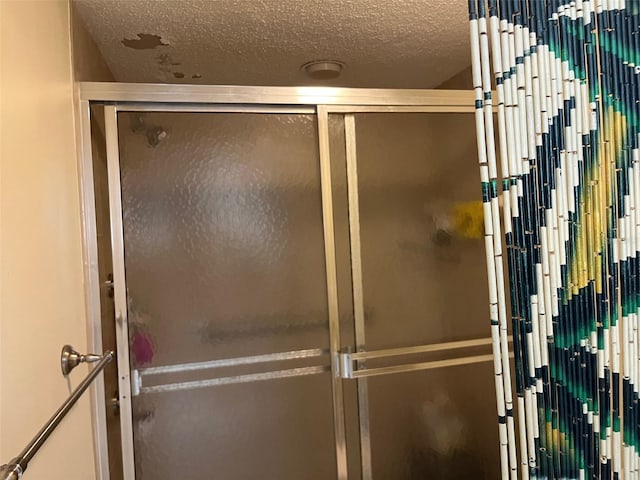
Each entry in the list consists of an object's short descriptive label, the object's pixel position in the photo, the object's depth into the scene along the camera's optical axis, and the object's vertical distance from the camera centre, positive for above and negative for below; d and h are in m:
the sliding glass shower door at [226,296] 1.42 -0.15
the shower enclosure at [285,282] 1.41 -0.12
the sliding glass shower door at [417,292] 1.57 -0.19
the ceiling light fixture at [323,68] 1.90 +0.72
